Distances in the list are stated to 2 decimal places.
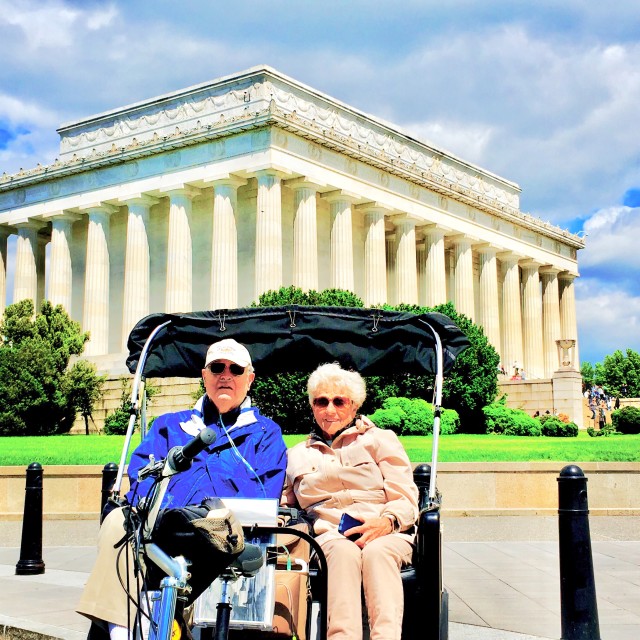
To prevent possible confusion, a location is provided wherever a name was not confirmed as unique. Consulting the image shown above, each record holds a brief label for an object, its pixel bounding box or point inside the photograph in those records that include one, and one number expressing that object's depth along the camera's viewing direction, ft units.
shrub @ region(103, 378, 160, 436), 122.83
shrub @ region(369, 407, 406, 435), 104.83
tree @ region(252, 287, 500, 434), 106.01
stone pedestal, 169.17
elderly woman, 20.65
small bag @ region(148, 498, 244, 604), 13.60
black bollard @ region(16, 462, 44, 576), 37.42
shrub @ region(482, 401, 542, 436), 125.18
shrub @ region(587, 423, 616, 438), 125.12
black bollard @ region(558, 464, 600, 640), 23.86
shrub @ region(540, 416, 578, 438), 125.18
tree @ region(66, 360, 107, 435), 131.13
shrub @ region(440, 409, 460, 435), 116.88
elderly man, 18.12
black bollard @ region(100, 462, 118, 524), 34.94
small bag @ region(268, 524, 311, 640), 17.07
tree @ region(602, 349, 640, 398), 361.71
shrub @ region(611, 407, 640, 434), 128.16
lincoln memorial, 161.79
